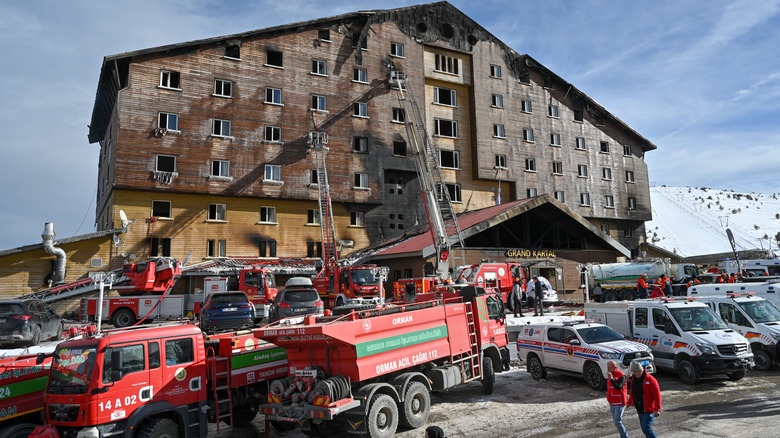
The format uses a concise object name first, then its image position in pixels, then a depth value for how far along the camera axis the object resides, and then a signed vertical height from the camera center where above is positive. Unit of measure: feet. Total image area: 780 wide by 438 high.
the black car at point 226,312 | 61.36 -3.65
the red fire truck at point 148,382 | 26.14 -5.59
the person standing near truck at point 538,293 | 84.43 -2.91
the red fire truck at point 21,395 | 28.22 -6.27
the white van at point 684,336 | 43.80 -6.06
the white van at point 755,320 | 50.19 -5.29
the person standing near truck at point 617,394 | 28.22 -6.81
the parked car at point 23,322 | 58.34 -4.12
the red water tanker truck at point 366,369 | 29.86 -5.90
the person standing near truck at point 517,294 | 82.28 -2.93
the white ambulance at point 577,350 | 42.98 -6.91
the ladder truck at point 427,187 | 93.30 +20.86
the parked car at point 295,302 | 67.62 -2.89
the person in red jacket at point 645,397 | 26.76 -6.73
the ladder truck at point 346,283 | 89.35 -0.39
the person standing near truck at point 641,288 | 90.07 -2.65
